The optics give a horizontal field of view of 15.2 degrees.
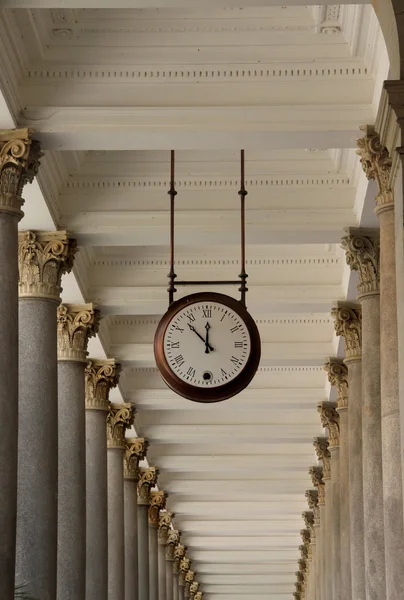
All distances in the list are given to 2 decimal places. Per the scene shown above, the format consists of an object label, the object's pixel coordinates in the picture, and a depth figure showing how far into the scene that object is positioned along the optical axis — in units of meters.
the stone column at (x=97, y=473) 25.98
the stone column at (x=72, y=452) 22.31
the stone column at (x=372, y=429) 19.42
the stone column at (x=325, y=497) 33.15
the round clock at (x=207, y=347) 15.23
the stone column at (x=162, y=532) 47.91
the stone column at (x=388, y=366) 16.33
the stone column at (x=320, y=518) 37.09
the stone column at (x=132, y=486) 35.00
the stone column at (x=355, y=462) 22.38
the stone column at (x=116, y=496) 30.33
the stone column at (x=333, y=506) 29.19
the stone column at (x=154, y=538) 43.19
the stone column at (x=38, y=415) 18.69
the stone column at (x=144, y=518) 39.00
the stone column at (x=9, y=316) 15.41
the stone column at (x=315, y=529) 41.50
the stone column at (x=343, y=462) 25.27
